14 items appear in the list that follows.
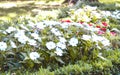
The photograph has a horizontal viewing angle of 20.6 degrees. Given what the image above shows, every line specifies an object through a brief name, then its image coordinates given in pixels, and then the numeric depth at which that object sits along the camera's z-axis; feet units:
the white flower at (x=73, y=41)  14.33
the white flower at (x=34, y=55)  13.11
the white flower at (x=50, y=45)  13.80
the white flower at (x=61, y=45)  14.10
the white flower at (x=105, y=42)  14.98
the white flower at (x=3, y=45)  13.00
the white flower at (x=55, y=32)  14.90
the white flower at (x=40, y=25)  15.31
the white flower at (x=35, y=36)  14.32
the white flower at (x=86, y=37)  14.60
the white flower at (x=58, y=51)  13.67
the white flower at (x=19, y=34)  13.87
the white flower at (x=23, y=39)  13.71
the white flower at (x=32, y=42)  13.69
